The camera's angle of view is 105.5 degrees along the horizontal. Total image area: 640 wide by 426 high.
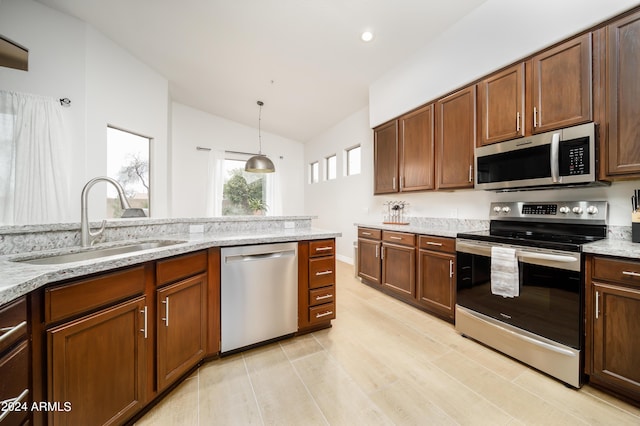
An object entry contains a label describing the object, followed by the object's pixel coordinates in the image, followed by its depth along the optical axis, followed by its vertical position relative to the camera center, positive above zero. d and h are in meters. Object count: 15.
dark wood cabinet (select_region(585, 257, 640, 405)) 1.39 -0.68
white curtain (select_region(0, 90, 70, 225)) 2.47 +0.56
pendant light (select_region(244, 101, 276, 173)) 3.81 +0.75
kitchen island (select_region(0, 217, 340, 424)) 0.92 -0.49
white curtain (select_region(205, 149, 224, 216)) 5.46 +0.66
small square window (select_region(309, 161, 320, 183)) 6.32 +1.09
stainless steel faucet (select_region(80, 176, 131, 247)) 1.48 +0.03
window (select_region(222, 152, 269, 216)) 5.76 +0.56
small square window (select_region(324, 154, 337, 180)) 5.66 +1.08
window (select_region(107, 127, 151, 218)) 3.27 +0.67
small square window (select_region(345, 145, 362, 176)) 4.86 +1.08
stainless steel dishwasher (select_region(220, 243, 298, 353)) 1.88 -0.66
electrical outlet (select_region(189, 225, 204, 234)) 2.26 -0.15
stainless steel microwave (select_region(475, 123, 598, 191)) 1.73 +0.41
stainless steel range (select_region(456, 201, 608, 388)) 1.60 -0.53
